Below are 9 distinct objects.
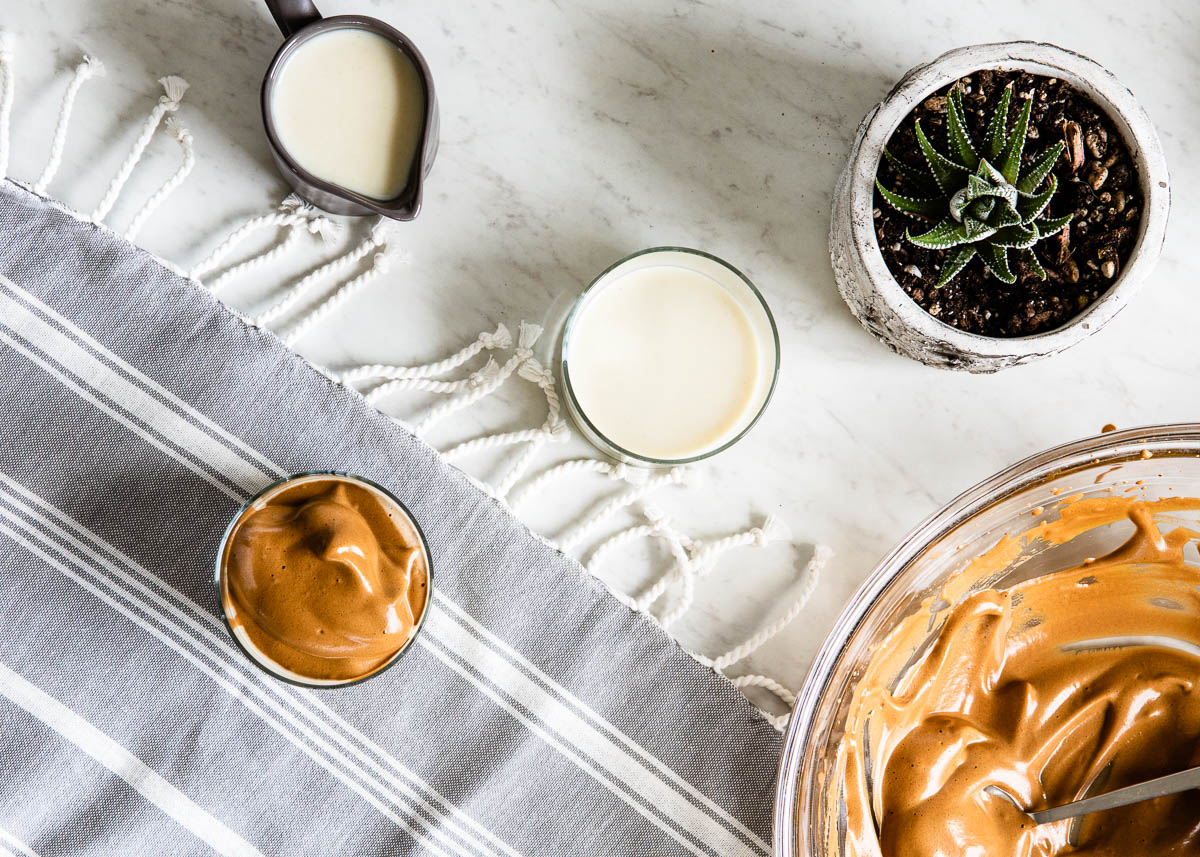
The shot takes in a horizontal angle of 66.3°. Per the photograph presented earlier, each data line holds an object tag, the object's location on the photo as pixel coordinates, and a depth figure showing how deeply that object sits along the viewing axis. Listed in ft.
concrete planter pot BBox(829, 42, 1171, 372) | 3.09
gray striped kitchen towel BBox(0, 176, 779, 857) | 3.45
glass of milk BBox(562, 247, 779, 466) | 3.45
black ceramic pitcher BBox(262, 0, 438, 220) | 3.22
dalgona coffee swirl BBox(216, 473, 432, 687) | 3.00
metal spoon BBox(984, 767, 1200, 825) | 3.30
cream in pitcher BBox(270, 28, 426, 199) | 3.33
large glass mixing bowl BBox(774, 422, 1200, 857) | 3.18
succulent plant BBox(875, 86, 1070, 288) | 3.01
